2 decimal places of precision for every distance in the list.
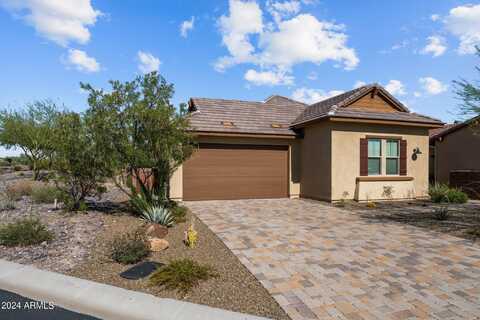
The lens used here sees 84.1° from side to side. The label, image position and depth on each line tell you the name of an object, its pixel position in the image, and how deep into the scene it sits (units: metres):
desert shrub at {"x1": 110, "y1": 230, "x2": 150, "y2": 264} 4.91
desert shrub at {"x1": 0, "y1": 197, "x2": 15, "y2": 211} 9.09
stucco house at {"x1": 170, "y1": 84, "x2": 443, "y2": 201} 11.93
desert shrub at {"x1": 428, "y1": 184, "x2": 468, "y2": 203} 12.32
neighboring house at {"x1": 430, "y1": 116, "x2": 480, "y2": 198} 14.59
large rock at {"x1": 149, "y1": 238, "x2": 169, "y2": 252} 5.49
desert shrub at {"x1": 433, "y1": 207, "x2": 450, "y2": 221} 8.59
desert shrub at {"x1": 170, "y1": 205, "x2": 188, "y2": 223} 8.09
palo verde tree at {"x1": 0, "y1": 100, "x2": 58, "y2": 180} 22.03
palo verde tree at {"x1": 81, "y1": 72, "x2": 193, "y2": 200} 7.54
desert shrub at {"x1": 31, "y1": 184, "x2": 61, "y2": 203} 10.38
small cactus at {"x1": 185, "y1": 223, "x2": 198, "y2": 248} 5.77
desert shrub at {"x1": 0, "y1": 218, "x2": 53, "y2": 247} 5.73
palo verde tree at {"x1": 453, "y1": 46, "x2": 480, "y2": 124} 7.85
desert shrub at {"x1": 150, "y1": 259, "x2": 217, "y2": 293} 3.98
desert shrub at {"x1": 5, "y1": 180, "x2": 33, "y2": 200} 11.46
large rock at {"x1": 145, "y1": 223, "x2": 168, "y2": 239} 6.30
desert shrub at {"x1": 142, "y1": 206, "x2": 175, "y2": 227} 7.09
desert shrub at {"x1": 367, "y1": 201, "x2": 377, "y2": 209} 10.88
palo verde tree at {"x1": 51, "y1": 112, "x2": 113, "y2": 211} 7.84
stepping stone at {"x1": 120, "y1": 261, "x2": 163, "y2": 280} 4.35
